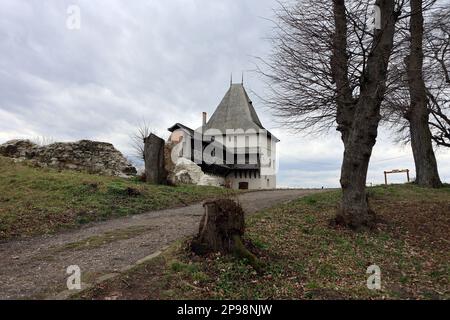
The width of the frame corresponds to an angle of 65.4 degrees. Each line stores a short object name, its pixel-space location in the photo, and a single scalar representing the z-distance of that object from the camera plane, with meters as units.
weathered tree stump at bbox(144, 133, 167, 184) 14.93
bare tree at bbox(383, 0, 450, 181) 8.55
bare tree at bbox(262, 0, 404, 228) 7.46
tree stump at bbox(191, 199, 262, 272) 5.23
